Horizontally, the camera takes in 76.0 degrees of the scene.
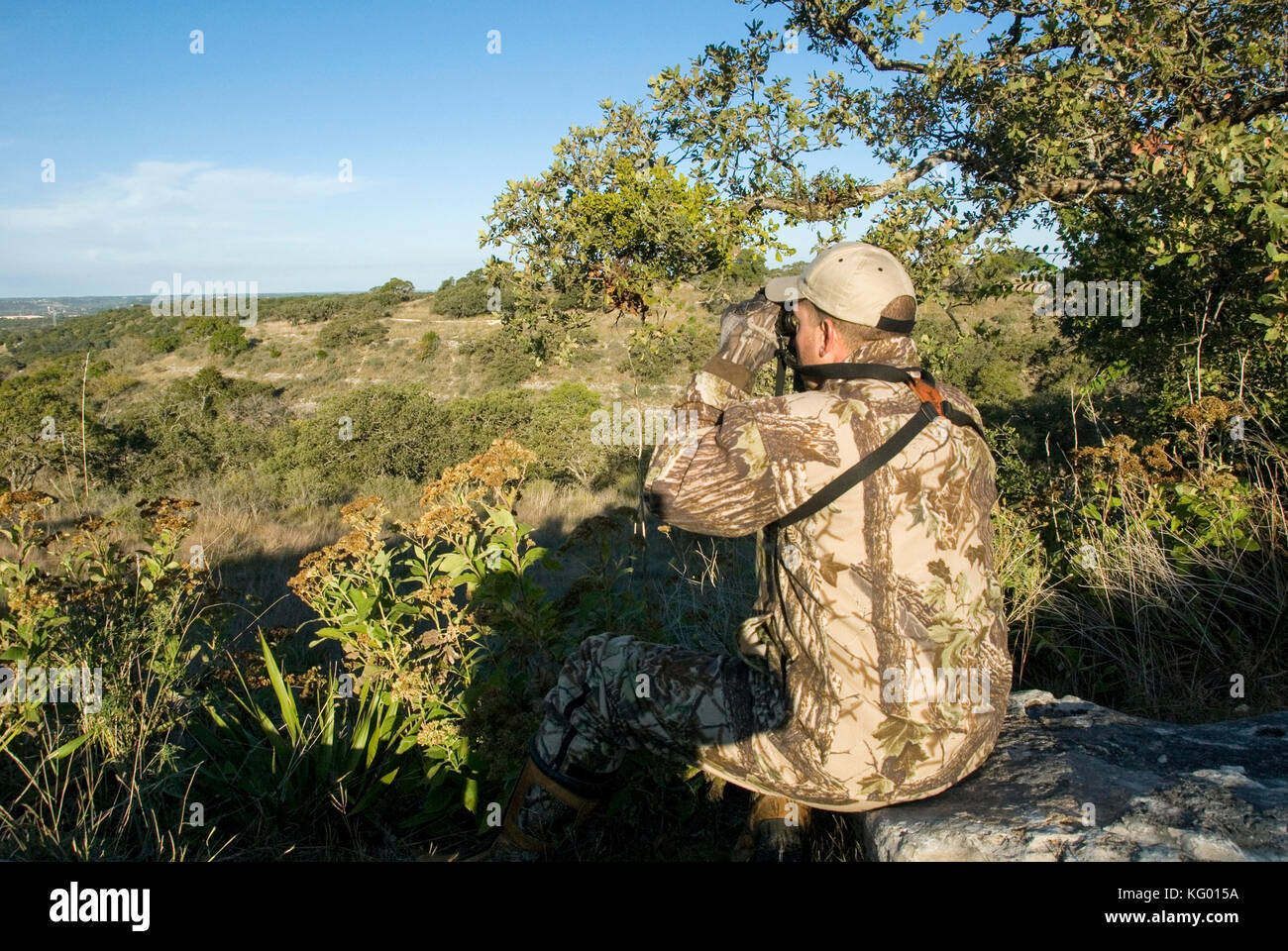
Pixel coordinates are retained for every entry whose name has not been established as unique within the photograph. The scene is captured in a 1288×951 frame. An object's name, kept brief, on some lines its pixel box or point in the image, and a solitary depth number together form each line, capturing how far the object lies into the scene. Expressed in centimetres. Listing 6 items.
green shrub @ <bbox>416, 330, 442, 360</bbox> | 2917
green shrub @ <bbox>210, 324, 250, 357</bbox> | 3017
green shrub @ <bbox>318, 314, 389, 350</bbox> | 3136
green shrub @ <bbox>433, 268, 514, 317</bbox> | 3495
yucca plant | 283
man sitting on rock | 194
